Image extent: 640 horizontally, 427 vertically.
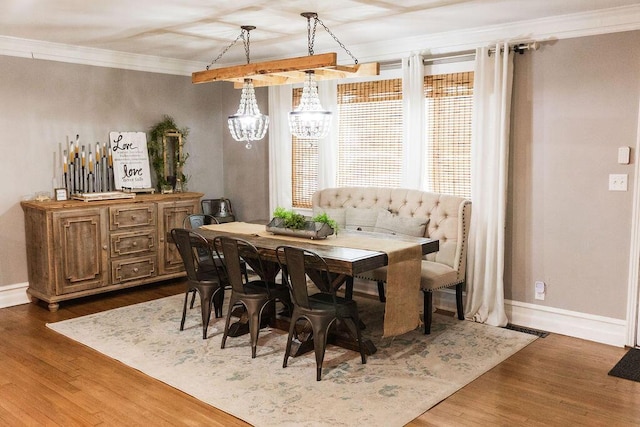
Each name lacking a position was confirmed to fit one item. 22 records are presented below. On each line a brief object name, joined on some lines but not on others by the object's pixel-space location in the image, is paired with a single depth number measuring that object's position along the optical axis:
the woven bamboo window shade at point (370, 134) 5.50
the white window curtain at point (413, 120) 5.14
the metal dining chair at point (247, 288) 4.01
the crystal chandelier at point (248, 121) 4.26
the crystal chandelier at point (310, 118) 3.97
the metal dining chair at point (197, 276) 4.36
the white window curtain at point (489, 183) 4.61
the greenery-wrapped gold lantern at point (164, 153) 6.23
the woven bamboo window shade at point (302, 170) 6.19
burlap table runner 3.95
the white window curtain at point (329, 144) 5.81
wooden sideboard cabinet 5.11
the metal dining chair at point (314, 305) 3.62
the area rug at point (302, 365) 3.24
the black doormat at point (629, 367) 3.72
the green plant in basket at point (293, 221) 4.49
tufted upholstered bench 4.60
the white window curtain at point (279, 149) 6.24
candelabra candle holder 5.59
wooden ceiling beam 3.71
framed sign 5.41
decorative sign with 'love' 5.95
